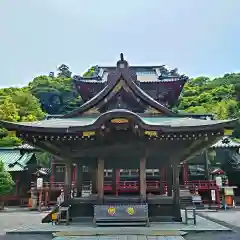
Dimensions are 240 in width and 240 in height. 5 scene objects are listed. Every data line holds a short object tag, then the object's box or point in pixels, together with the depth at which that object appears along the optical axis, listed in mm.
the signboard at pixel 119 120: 10961
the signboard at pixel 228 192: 27312
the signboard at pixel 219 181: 27266
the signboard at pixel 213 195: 27222
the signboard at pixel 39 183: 27902
